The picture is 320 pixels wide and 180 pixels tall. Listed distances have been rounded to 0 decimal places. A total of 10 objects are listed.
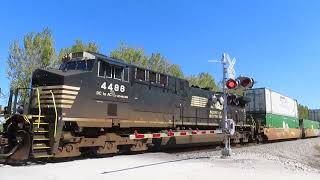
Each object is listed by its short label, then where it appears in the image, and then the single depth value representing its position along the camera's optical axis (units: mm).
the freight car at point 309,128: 38219
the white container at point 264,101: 27516
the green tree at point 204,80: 52156
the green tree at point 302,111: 88188
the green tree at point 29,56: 30828
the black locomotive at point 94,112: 11805
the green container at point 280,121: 27441
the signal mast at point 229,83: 14219
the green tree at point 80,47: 34322
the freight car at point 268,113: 26797
